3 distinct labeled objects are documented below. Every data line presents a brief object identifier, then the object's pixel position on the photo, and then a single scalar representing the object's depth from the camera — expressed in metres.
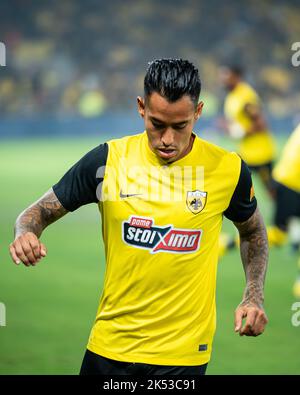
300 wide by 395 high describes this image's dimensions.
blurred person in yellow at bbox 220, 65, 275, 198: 22.34
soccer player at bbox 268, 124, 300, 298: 15.85
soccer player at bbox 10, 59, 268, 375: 6.50
